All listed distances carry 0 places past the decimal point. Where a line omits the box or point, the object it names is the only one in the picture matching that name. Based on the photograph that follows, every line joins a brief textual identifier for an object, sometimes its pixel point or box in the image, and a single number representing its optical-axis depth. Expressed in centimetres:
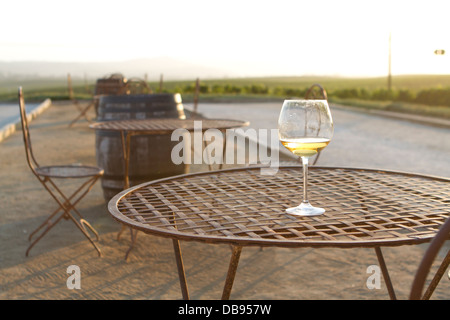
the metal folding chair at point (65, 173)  363
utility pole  2526
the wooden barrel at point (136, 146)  445
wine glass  150
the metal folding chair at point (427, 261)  89
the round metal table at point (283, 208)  136
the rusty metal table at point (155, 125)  344
